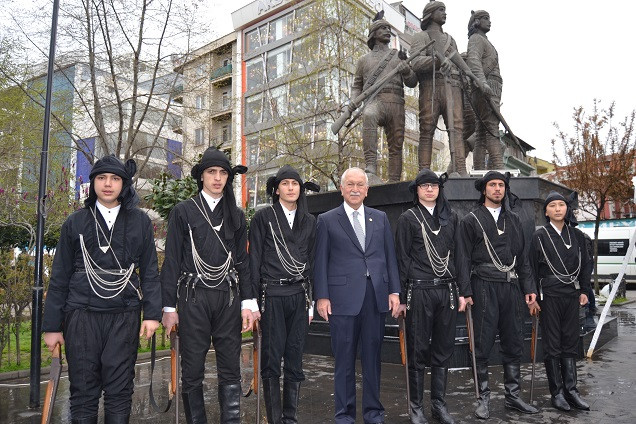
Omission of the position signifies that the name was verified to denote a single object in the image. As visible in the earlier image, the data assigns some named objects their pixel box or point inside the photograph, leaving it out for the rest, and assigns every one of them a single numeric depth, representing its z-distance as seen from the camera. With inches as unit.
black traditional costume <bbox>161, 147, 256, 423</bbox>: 167.0
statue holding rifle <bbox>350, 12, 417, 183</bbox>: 358.6
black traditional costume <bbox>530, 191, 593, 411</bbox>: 212.5
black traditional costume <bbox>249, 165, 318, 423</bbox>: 182.1
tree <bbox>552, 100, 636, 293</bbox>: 855.1
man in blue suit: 183.2
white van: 1167.6
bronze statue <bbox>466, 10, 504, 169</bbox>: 362.0
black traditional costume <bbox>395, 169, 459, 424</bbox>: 195.2
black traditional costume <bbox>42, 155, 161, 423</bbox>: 151.4
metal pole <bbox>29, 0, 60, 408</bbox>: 238.5
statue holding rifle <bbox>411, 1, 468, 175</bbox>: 342.0
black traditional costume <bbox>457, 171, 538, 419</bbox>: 204.1
